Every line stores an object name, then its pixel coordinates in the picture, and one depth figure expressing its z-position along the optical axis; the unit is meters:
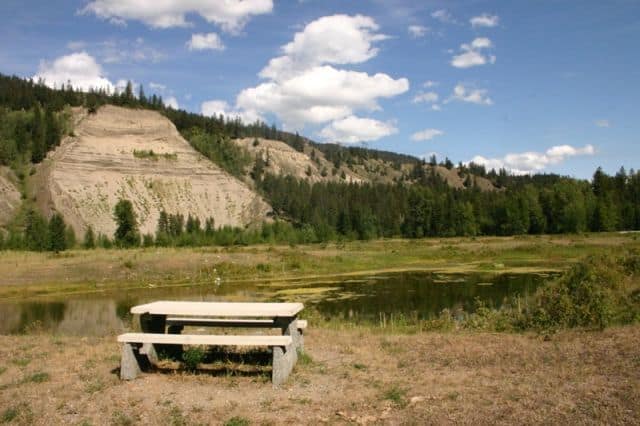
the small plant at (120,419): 7.21
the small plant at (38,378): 9.29
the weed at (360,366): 9.76
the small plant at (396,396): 7.51
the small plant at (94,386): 8.64
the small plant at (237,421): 6.93
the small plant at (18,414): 7.40
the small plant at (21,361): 10.66
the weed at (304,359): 10.07
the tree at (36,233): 70.94
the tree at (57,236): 70.31
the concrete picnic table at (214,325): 8.70
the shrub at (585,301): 12.77
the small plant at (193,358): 9.70
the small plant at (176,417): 7.11
